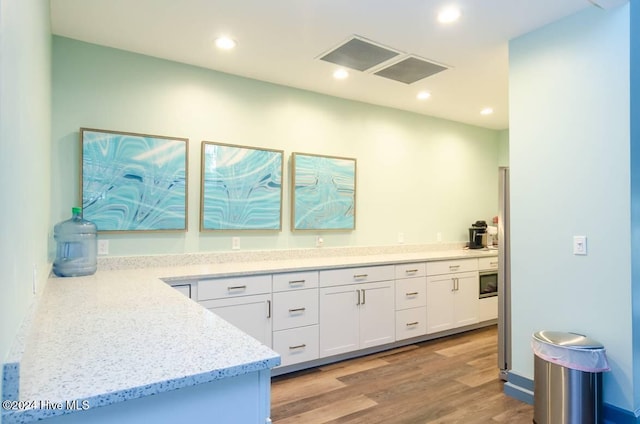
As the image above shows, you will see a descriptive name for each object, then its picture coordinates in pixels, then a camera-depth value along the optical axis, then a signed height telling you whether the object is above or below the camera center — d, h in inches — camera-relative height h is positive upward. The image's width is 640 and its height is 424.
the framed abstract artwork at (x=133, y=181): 111.1 +9.9
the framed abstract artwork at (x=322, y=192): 146.9 +8.7
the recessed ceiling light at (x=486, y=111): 177.3 +48.4
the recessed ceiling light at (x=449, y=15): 93.0 +49.5
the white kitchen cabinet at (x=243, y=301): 108.7 -25.2
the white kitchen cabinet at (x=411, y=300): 148.7 -33.6
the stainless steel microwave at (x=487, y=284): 176.3 -32.4
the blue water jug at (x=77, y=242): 102.7 -7.9
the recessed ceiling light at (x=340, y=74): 132.6 +49.0
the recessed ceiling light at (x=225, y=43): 109.0 +49.2
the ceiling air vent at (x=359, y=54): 111.7 +49.1
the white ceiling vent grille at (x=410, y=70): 124.6 +49.1
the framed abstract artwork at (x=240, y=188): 129.0 +9.1
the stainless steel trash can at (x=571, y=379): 84.5 -36.6
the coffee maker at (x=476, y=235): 195.9 -10.4
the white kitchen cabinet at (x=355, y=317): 129.9 -36.3
